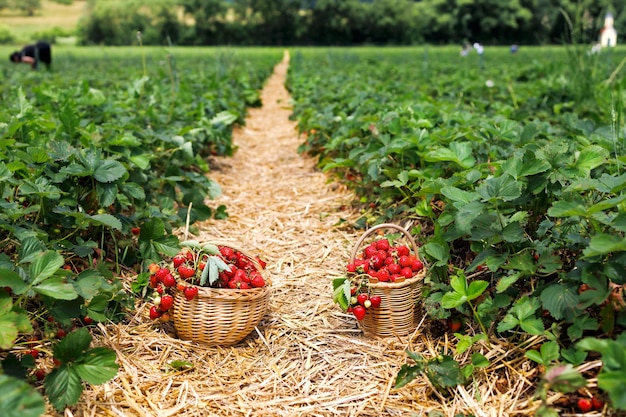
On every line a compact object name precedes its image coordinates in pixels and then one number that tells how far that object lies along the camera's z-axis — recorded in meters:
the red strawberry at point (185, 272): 2.27
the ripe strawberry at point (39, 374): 1.90
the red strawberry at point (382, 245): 2.50
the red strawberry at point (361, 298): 2.32
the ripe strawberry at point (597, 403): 1.68
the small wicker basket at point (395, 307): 2.34
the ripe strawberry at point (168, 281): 2.29
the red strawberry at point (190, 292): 2.21
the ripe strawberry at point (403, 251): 2.47
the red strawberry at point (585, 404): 1.67
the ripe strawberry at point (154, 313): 2.38
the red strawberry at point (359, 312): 2.30
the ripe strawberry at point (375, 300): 2.33
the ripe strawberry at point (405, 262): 2.40
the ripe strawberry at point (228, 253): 2.49
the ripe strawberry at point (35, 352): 2.03
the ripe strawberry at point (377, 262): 2.41
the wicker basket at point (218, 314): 2.27
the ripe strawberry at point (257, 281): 2.36
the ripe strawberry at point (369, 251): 2.48
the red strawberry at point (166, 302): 2.31
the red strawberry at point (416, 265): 2.41
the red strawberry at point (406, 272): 2.36
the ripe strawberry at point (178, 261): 2.34
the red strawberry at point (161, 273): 2.33
